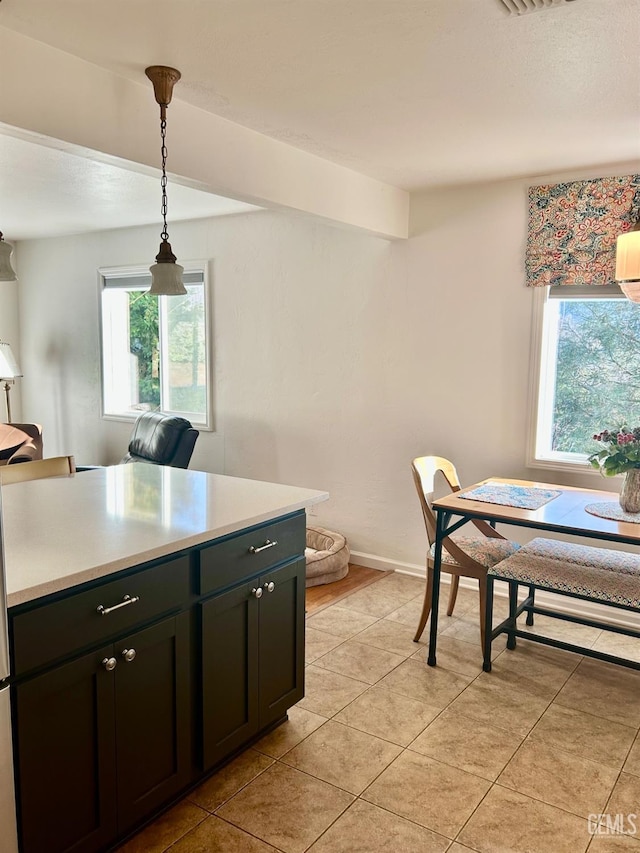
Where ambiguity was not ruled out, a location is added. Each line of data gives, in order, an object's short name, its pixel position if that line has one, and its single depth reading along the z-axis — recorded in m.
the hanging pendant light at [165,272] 2.44
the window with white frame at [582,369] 3.50
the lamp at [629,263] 2.70
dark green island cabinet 1.59
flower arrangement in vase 2.84
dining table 2.66
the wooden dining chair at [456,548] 3.12
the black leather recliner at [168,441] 4.53
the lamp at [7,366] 5.52
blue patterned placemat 3.05
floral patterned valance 3.35
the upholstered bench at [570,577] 2.70
